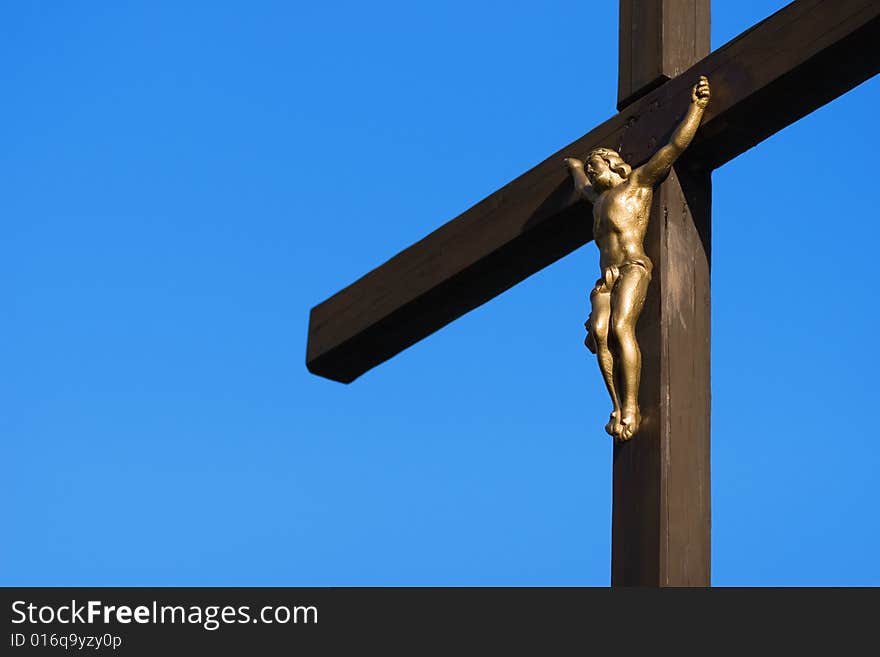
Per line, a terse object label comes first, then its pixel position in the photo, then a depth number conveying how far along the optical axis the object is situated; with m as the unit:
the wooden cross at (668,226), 9.50
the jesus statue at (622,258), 9.84
